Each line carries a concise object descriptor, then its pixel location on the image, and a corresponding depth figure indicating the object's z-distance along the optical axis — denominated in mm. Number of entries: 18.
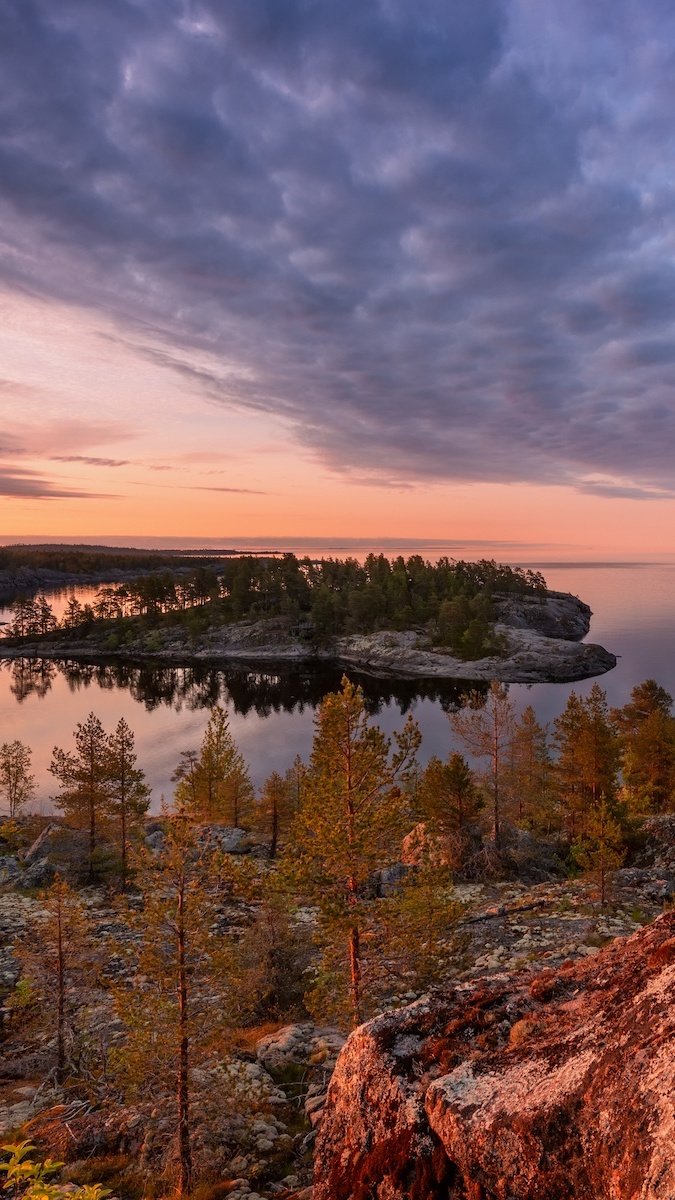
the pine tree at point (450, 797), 33562
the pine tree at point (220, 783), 41438
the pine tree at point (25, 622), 162250
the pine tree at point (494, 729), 35969
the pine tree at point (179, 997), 12430
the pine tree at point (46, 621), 164000
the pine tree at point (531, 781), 40156
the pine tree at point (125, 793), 37875
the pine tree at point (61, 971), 17703
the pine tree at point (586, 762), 35094
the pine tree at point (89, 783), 37844
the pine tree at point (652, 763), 40688
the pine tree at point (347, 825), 15070
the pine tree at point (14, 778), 51781
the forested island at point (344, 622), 125625
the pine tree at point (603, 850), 25688
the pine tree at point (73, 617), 162500
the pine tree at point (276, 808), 40531
